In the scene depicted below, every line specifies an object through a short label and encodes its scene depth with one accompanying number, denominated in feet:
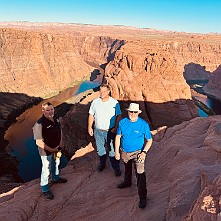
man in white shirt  22.15
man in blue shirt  17.13
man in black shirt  19.98
